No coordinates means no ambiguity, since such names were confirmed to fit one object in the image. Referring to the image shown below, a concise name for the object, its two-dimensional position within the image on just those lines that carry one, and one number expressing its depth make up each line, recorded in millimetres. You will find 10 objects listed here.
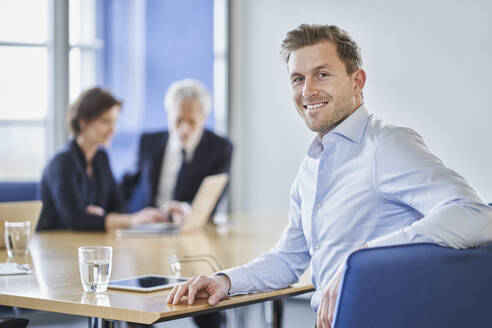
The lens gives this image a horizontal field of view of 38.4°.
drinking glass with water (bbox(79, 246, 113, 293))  1865
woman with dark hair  3471
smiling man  1586
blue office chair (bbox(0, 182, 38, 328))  3947
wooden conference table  1705
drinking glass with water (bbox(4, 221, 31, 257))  2580
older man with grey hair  4371
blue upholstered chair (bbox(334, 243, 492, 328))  1367
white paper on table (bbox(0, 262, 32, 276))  2158
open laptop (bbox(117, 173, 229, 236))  3330
